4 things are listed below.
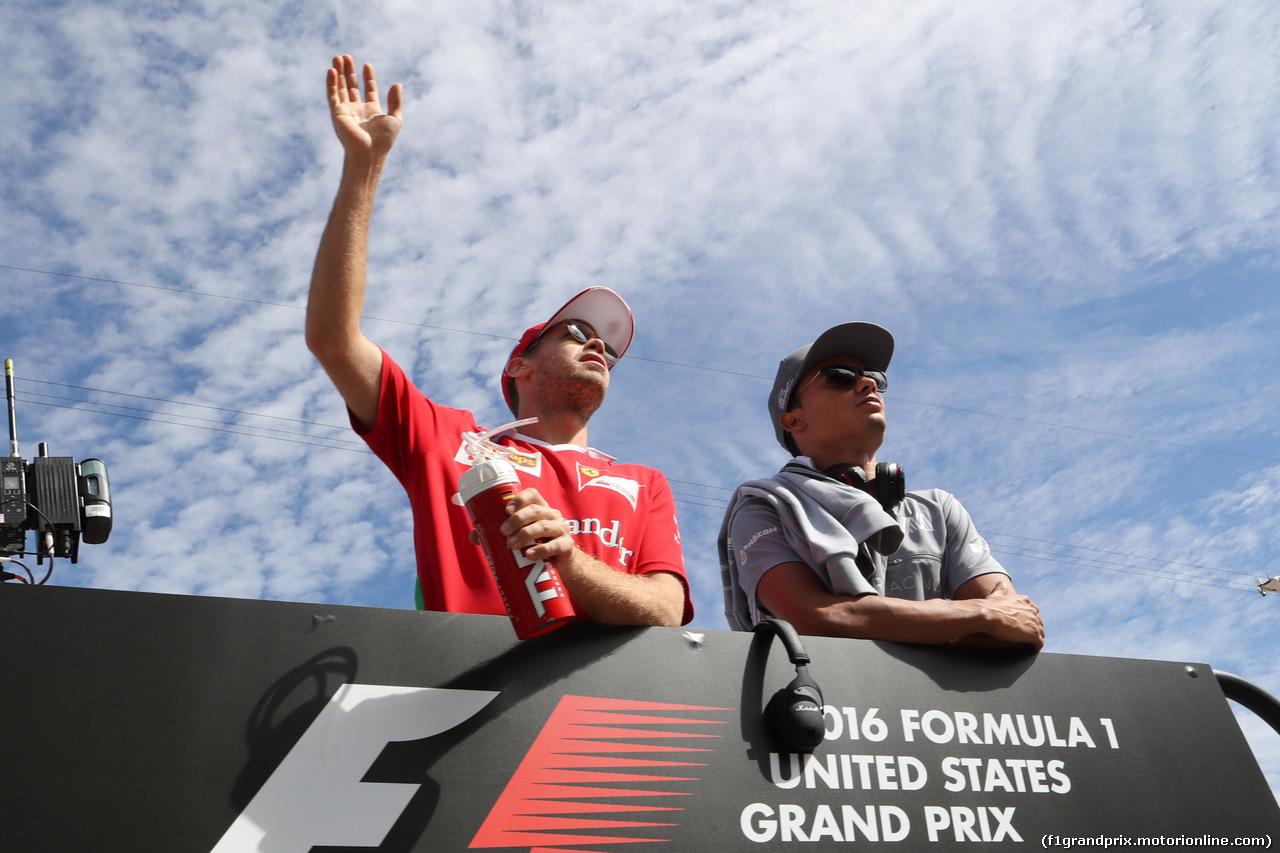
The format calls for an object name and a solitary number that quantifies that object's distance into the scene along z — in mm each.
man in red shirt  1689
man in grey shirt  2146
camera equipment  4699
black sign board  1172
